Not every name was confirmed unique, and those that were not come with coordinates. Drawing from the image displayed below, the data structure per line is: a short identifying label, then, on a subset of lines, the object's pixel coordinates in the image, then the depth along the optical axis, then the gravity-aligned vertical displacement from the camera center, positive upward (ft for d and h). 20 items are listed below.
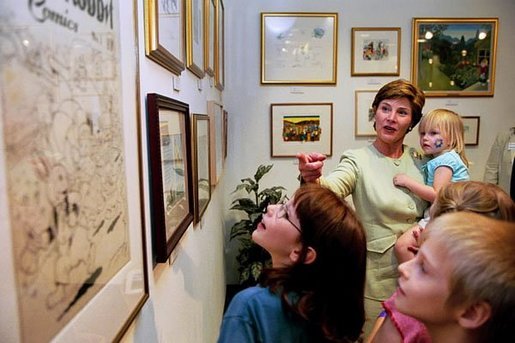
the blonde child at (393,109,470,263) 5.79 -0.50
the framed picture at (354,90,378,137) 12.48 +0.47
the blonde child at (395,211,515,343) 2.37 -0.92
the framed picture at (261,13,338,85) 12.26 +2.43
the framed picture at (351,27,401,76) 12.26 +2.32
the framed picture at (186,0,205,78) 4.96 +1.22
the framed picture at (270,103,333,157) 12.56 +0.05
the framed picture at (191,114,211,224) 5.23 -0.49
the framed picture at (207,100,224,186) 7.30 -0.16
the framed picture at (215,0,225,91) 8.99 +1.97
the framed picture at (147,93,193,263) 3.27 -0.37
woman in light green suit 6.04 -0.88
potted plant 11.60 -2.74
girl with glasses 3.18 -1.25
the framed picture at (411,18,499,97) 12.30 +2.18
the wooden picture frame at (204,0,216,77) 6.75 +1.63
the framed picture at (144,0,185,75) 3.19 +0.85
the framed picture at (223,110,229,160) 10.80 +0.20
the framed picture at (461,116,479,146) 12.62 -0.03
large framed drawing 1.40 -0.18
